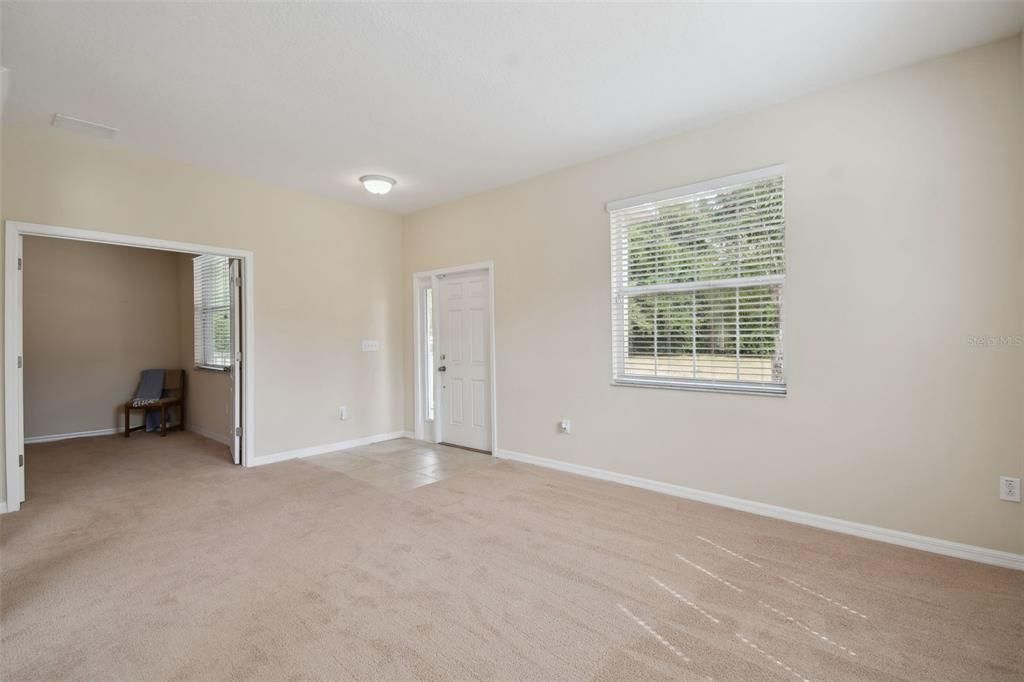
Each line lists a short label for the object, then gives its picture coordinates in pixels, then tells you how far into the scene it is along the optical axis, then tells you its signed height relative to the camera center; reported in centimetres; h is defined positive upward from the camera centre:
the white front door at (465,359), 511 -17
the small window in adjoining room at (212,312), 570 +44
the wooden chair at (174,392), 619 -62
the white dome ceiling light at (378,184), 441 +152
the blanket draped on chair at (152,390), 631 -57
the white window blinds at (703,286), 320 +41
